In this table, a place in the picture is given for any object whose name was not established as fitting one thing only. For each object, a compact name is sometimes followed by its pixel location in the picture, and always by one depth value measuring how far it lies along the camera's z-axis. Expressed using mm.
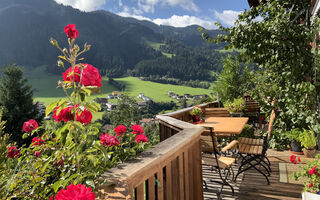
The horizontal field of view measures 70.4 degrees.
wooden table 4227
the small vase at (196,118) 5492
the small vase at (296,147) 4664
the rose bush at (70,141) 1235
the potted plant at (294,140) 4256
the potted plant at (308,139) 3992
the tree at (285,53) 3900
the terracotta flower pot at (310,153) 4371
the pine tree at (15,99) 24891
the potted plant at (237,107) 7914
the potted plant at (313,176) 2432
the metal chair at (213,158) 3299
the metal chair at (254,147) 3705
